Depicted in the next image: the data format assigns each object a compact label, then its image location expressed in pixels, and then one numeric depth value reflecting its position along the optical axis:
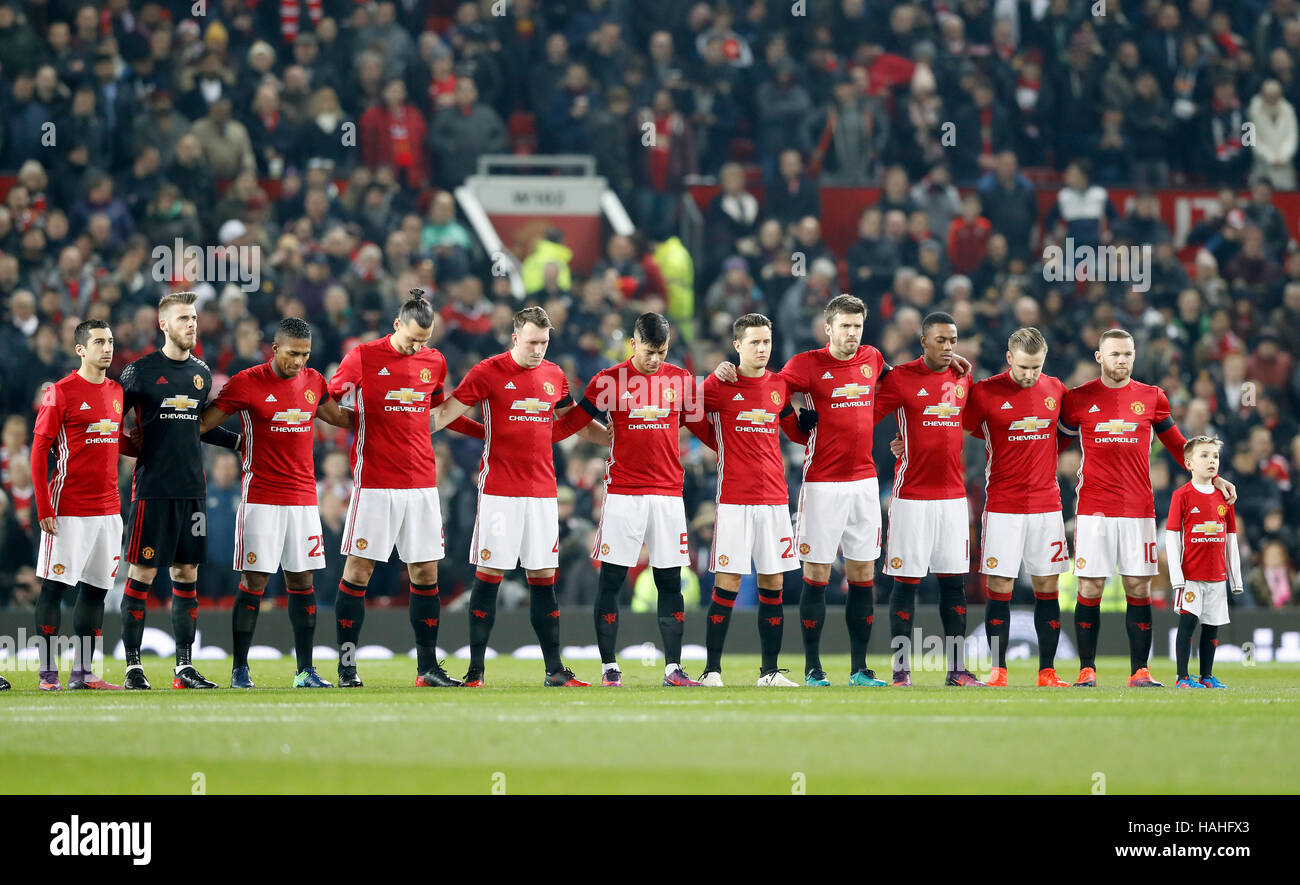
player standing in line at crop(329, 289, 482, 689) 10.87
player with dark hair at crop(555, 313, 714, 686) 10.91
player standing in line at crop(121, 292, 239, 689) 10.78
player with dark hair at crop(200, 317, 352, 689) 10.70
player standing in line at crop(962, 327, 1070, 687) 11.41
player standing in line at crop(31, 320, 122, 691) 10.80
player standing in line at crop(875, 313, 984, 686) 11.34
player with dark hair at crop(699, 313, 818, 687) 11.06
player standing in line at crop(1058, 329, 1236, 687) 11.53
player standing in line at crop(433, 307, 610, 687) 10.88
